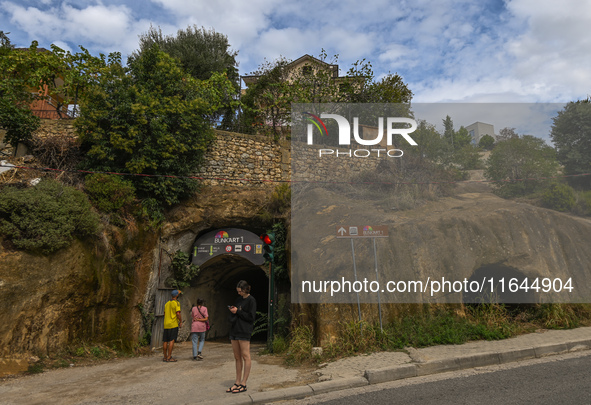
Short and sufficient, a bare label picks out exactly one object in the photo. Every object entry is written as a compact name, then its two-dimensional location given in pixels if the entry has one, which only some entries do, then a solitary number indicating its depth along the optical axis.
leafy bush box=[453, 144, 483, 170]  18.62
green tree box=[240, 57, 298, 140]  18.25
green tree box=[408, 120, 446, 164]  18.02
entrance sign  13.22
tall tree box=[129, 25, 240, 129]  22.22
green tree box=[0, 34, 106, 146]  12.52
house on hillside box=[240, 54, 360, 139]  18.42
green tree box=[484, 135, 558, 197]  14.94
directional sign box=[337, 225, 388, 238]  8.38
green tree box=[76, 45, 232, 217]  12.31
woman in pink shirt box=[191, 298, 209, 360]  9.60
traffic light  9.21
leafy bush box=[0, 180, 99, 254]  8.47
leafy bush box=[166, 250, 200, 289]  12.83
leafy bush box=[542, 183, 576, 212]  13.17
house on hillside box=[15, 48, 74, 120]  14.74
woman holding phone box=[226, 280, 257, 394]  5.41
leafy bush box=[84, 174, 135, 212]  11.31
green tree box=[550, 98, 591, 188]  17.02
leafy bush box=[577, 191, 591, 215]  13.05
